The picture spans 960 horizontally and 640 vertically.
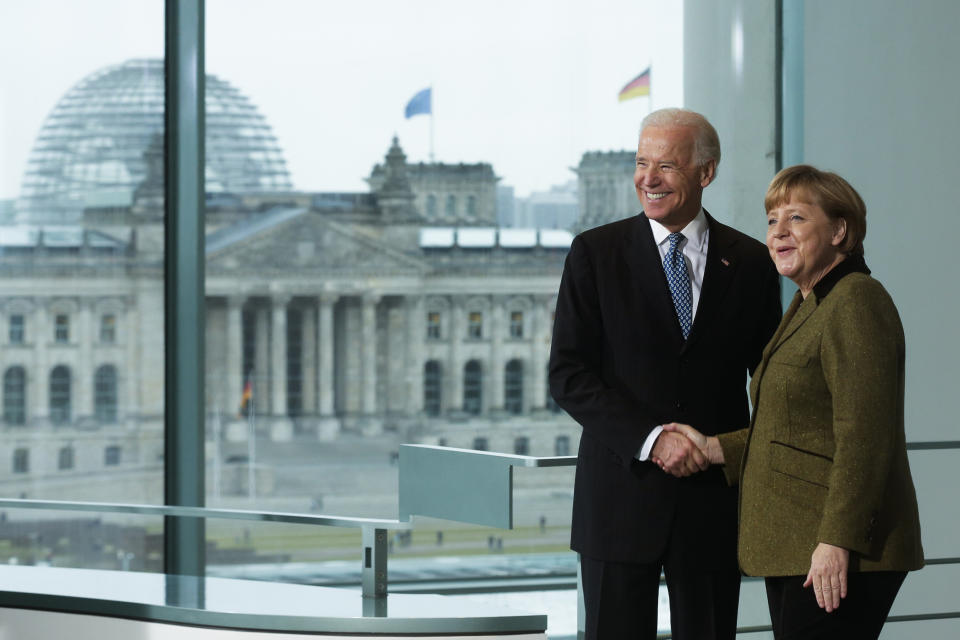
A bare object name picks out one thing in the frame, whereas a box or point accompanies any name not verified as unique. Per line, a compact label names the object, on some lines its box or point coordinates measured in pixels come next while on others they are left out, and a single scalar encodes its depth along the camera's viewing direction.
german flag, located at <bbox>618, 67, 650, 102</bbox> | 15.17
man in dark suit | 5.32
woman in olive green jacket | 4.92
